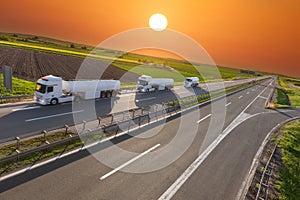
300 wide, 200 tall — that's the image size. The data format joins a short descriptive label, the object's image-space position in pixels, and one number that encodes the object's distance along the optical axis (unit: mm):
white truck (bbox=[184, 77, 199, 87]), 53625
